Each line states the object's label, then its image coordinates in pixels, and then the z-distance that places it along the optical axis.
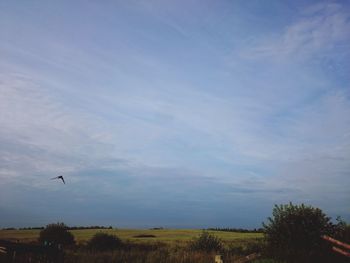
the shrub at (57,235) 41.78
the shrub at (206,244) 34.25
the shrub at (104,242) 39.06
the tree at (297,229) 27.22
